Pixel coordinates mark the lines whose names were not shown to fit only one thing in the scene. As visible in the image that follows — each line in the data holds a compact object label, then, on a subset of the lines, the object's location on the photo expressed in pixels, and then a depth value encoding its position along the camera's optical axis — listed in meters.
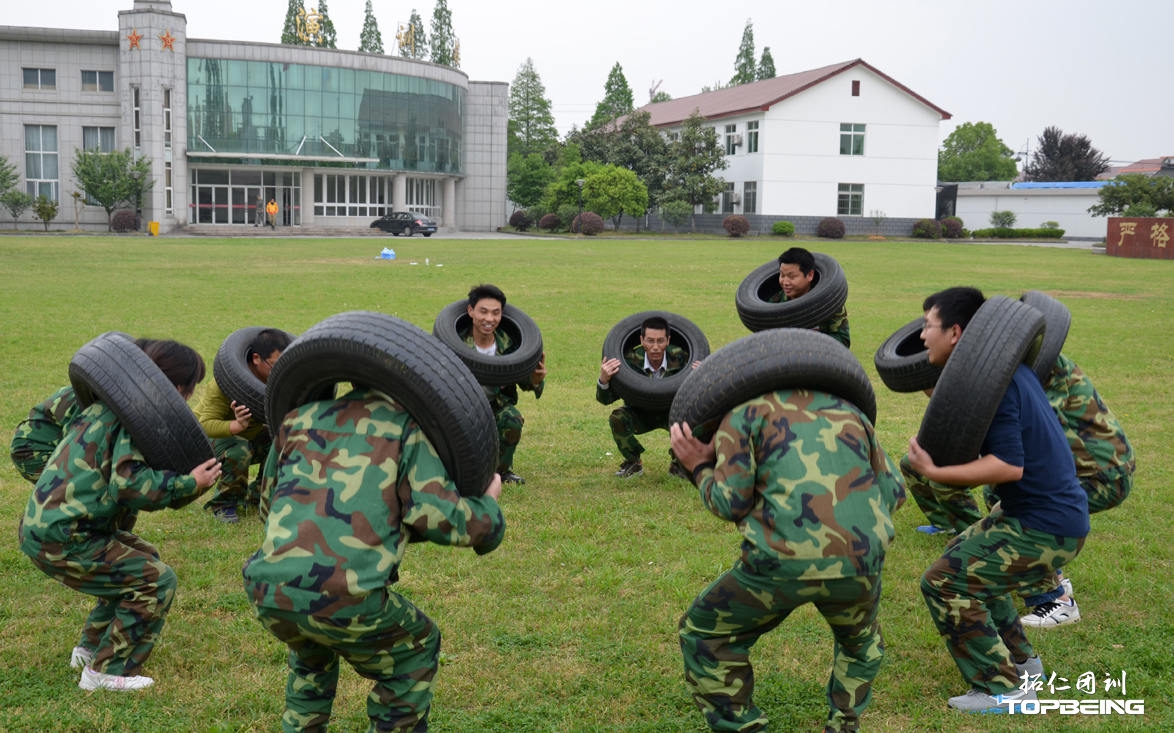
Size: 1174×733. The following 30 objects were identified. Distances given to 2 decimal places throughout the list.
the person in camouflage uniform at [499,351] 8.89
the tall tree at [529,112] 103.94
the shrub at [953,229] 70.25
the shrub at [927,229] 69.62
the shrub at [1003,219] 79.50
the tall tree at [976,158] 129.75
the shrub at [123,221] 60.50
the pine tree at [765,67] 113.69
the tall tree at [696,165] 72.56
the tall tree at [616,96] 106.81
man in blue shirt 4.61
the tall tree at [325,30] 106.62
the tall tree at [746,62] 113.69
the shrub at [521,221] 75.75
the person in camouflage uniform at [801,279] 8.98
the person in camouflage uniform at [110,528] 4.78
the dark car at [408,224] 60.53
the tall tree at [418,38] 111.04
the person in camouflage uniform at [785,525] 3.96
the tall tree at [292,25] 106.44
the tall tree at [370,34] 110.62
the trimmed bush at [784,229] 67.75
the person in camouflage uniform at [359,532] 3.68
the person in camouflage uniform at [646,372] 9.51
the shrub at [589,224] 65.25
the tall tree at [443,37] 109.75
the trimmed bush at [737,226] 67.12
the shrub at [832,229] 68.00
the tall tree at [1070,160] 102.38
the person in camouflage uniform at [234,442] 7.48
